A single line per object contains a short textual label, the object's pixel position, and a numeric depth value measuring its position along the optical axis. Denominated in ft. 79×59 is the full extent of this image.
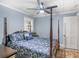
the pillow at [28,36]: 5.91
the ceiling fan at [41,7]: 5.34
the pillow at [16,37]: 5.61
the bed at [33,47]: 4.19
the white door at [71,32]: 8.52
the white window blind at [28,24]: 5.98
